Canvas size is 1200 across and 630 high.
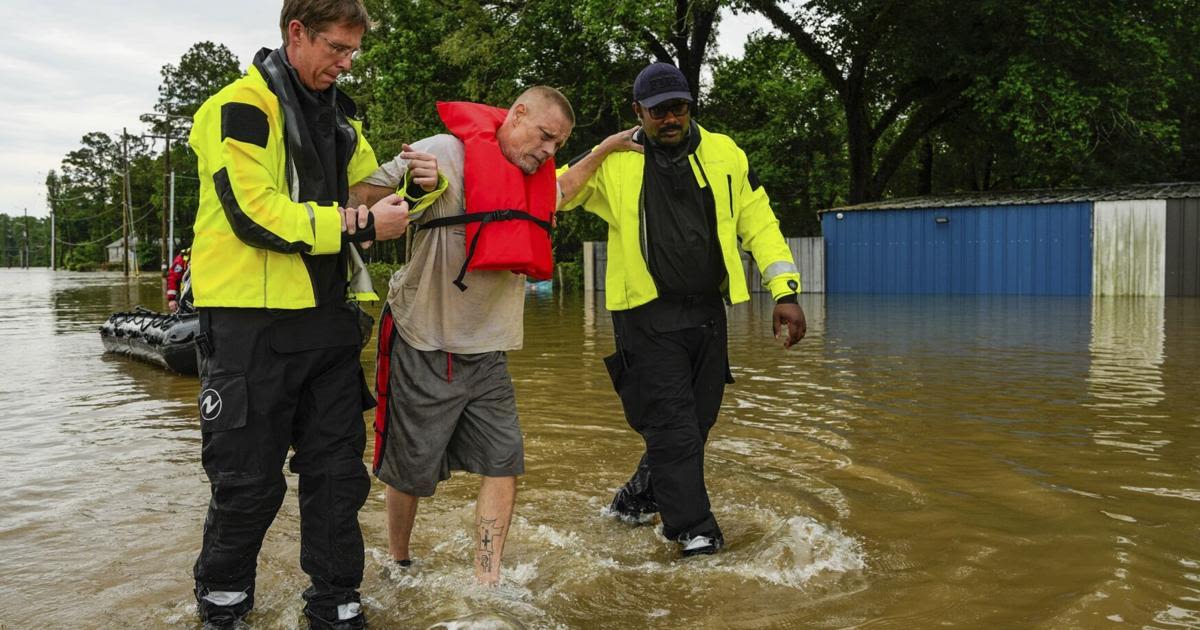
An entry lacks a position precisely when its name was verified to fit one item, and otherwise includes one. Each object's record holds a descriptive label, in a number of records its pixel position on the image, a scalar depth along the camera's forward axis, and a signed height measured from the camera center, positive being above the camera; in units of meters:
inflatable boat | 10.02 -0.57
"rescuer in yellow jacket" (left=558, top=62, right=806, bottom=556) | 4.16 +0.04
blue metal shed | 22.95 +1.05
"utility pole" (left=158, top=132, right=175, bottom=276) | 52.00 +4.57
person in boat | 10.34 +0.11
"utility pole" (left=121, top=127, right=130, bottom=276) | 59.16 +5.38
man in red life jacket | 3.49 -0.09
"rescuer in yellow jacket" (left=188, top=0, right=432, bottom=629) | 2.96 -0.08
